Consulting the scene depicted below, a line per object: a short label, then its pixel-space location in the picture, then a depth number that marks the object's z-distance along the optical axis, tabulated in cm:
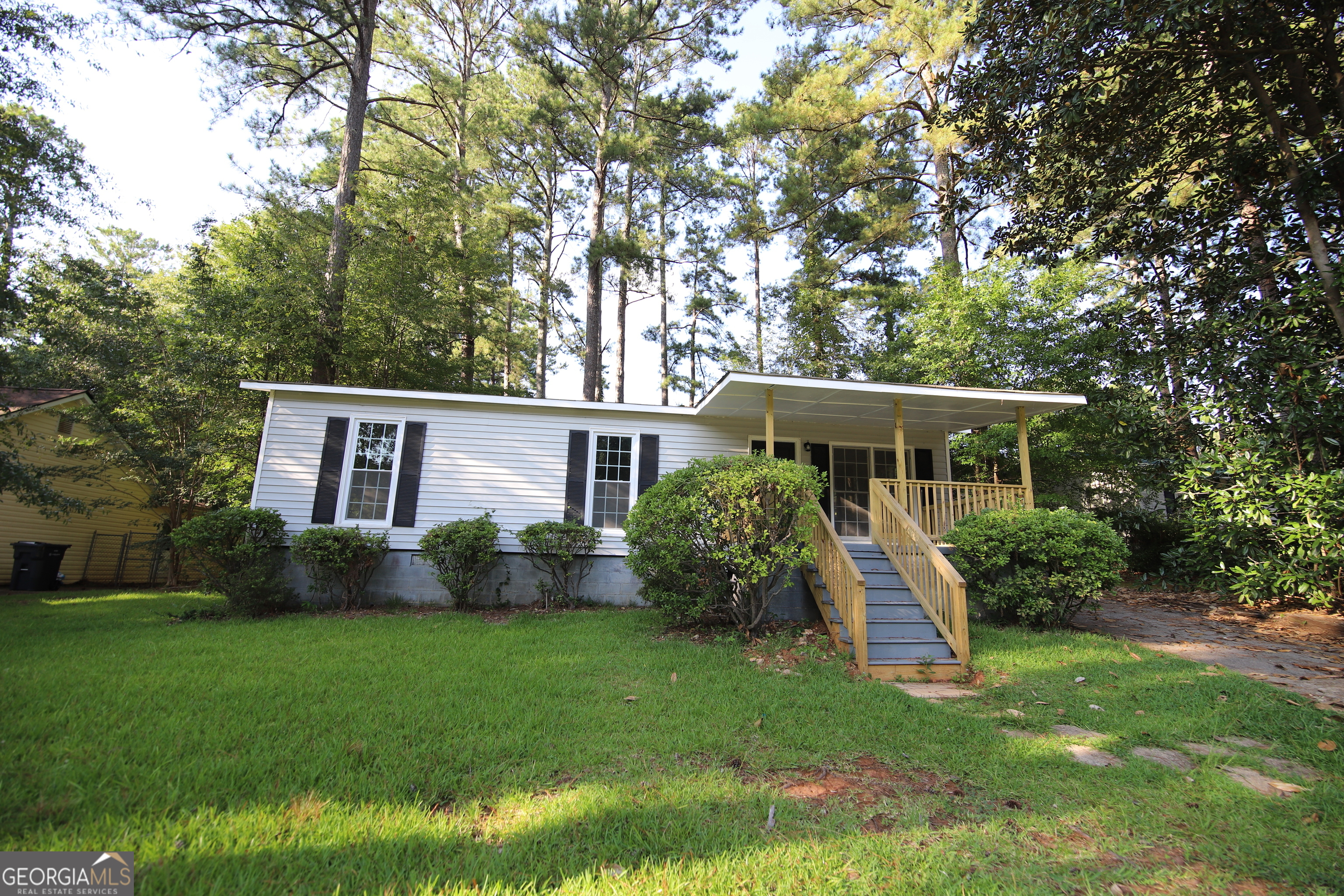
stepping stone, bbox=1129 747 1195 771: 338
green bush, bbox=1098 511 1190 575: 1118
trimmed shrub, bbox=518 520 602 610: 825
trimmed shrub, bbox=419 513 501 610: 786
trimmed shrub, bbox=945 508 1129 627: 664
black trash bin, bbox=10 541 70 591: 978
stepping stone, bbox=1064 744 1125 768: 341
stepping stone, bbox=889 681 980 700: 481
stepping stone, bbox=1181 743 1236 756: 352
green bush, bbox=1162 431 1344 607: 568
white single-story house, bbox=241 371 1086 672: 834
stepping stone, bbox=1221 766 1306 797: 304
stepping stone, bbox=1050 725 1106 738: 386
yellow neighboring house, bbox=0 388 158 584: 1018
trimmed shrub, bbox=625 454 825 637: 606
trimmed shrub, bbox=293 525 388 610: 766
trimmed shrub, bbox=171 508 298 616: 718
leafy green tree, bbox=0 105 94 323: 733
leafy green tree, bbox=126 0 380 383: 1212
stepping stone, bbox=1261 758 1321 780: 322
